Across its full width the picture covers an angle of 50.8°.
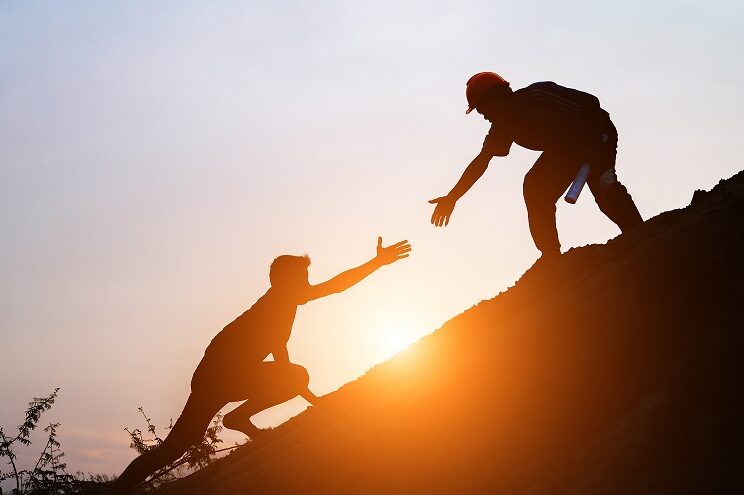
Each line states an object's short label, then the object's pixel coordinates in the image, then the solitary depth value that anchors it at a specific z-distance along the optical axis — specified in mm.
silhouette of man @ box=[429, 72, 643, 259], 7039
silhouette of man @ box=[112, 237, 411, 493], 6465
